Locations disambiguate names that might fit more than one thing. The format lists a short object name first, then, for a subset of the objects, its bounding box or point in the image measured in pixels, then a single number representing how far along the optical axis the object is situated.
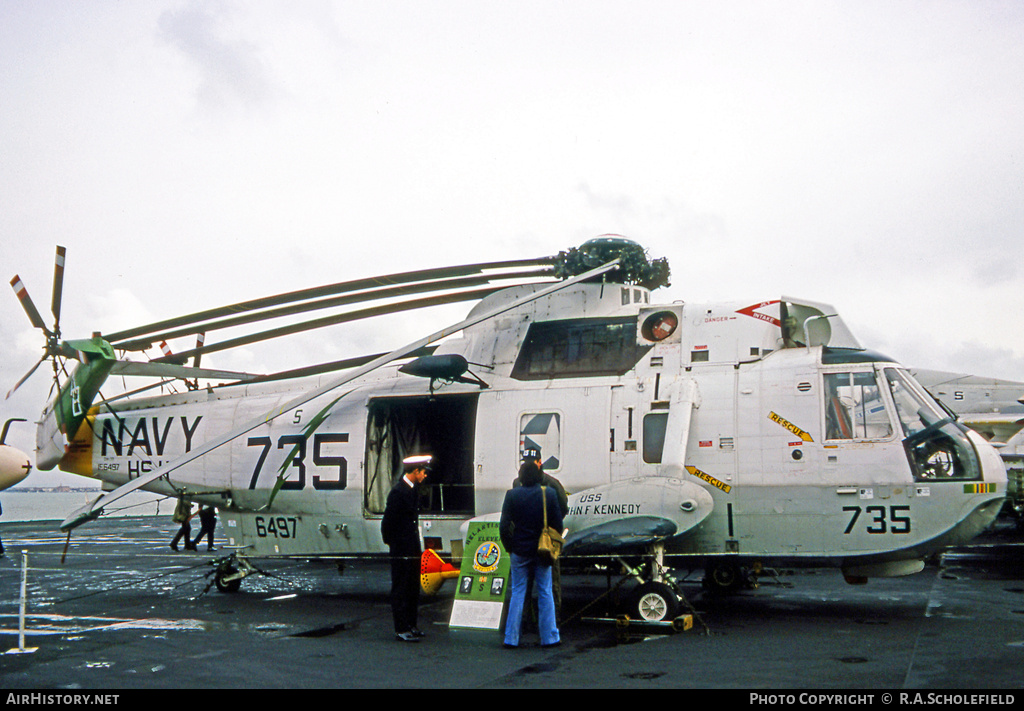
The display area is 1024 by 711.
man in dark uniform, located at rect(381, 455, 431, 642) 8.71
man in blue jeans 8.15
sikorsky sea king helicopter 9.34
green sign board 8.67
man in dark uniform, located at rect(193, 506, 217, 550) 19.81
